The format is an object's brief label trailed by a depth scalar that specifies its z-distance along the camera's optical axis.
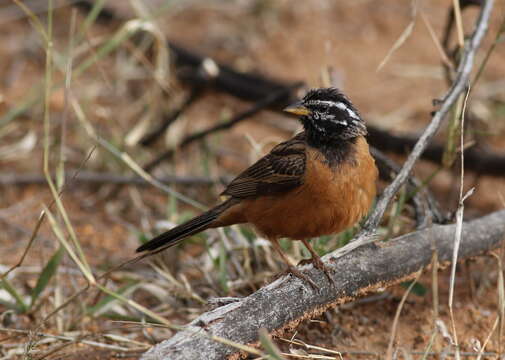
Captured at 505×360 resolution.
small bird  8.12
